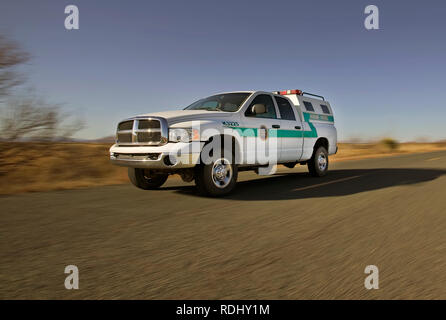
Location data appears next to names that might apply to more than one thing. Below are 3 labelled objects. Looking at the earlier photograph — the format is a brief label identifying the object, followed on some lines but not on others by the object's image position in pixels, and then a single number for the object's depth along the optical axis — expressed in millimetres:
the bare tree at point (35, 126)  9398
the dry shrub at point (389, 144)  38409
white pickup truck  5910
